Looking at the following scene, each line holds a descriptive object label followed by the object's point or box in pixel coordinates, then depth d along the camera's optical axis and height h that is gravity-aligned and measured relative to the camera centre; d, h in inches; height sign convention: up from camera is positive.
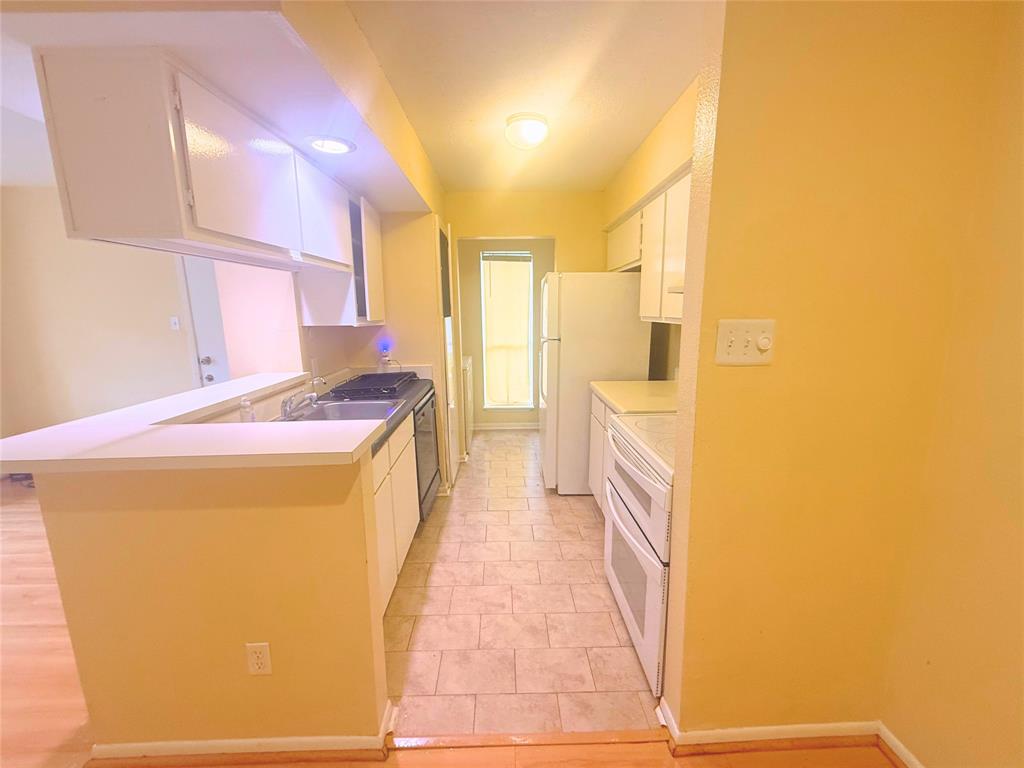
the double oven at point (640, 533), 53.5 -33.5
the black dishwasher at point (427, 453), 98.2 -35.6
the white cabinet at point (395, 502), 68.5 -36.0
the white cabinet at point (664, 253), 74.7 +13.3
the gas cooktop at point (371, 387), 93.0 -17.0
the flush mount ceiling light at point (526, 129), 79.8 +38.7
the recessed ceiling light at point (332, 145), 63.8 +28.7
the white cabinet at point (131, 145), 39.1 +17.9
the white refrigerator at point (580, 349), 112.2 -9.3
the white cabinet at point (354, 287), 89.0 +7.5
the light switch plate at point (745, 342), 42.5 -2.8
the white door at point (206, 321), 113.0 -0.1
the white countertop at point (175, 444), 38.8 -13.0
